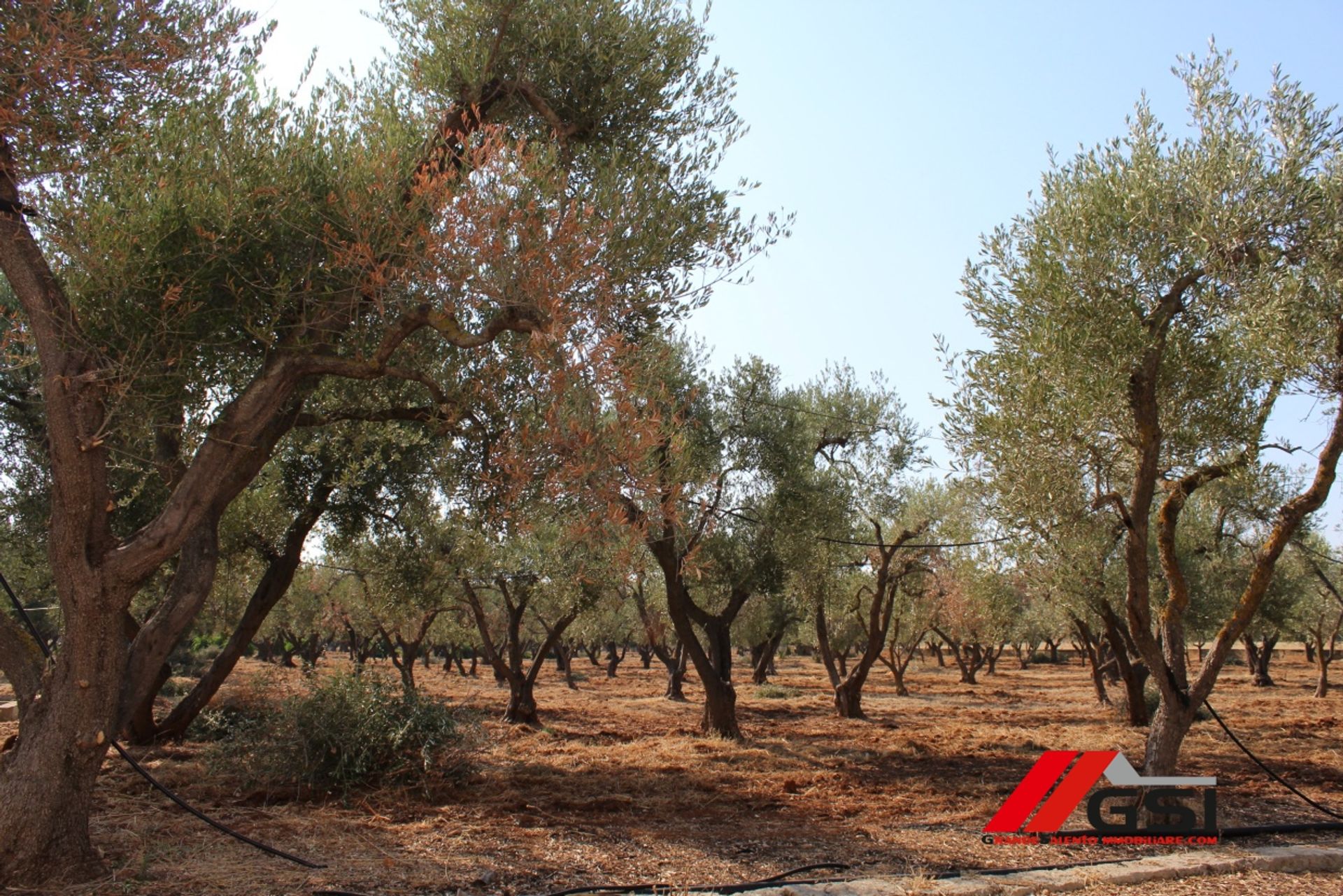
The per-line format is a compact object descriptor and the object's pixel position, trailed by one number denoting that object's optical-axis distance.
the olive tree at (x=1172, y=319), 8.01
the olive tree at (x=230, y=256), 6.01
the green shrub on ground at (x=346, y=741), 10.09
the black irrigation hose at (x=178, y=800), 6.86
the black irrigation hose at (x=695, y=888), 6.11
